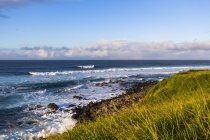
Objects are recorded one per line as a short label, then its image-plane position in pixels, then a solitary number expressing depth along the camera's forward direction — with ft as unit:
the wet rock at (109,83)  100.45
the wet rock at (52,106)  57.37
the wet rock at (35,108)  57.40
